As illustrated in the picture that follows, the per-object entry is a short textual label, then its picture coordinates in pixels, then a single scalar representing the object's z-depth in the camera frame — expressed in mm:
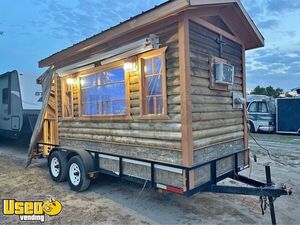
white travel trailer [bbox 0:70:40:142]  10039
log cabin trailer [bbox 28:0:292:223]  3936
